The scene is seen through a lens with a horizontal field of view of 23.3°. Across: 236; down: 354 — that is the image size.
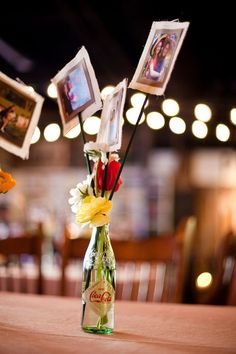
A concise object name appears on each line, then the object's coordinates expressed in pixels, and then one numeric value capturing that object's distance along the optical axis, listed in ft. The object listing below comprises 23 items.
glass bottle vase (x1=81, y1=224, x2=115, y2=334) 3.84
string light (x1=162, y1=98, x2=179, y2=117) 8.11
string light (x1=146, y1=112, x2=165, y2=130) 8.41
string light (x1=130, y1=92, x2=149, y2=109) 8.61
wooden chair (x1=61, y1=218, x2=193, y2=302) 6.98
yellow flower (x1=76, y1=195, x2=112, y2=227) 3.76
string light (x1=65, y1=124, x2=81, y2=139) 6.57
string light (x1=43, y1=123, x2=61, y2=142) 7.61
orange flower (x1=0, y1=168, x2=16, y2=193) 4.19
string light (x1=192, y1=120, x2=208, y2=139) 8.36
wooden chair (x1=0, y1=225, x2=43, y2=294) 7.30
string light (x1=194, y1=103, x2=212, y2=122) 8.47
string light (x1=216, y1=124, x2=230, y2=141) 8.11
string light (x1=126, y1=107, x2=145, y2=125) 8.61
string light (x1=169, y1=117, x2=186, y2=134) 8.08
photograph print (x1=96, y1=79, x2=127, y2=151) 3.95
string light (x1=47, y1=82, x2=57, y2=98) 7.61
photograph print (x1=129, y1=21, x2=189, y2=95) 4.13
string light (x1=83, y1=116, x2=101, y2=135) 8.48
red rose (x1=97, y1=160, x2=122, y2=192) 3.93
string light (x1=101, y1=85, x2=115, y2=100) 8.44
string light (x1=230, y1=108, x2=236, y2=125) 8.38
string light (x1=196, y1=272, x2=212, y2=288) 14.63
